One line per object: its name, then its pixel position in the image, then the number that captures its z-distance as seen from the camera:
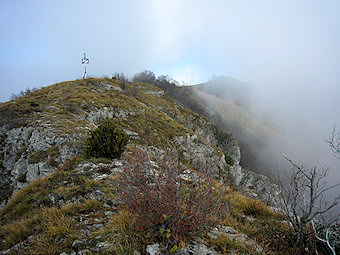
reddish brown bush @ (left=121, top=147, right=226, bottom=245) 2.35
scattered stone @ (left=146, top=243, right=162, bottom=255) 2.18
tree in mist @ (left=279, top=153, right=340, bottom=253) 2.98
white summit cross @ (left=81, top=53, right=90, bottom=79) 27.52
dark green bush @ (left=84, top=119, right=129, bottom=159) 7.12
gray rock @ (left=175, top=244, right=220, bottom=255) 2.25
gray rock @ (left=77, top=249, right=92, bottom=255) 2.35
